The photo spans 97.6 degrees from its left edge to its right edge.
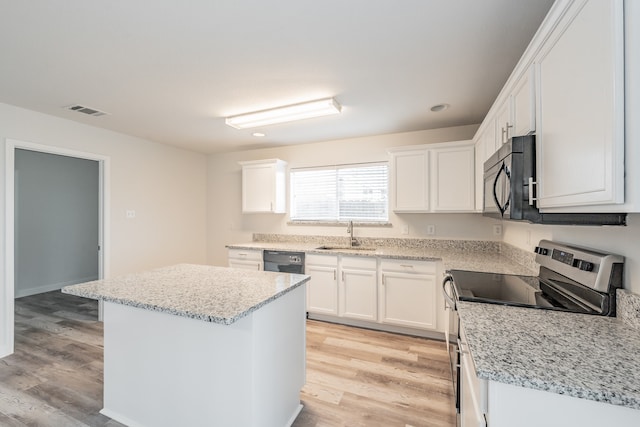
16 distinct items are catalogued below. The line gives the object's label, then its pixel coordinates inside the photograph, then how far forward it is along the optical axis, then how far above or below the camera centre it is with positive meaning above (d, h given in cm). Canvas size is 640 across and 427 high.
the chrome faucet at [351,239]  375 -35
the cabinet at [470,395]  93 -71
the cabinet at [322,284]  329 -84
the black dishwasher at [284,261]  343 -60
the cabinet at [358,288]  312 -85
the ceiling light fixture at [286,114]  259 +99
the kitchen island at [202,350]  140 -76
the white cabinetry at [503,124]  173 +60
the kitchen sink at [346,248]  366 -46
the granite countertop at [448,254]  229 -44
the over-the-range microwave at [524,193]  126 +11
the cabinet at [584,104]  79 +38
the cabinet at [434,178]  294 +39
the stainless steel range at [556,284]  121 -41
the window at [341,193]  376 +29
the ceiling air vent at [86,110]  273 +104
